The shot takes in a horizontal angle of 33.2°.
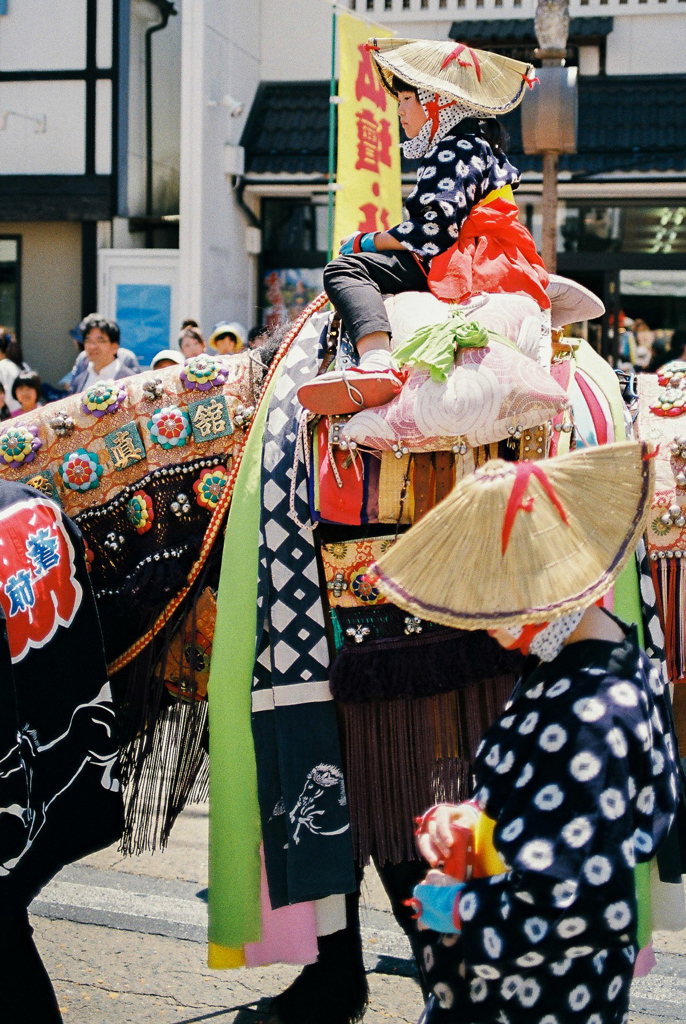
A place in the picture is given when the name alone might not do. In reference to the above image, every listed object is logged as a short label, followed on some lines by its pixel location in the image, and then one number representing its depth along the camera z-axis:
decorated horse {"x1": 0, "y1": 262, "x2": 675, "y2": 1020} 2.40
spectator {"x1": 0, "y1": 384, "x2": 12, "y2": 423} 6.41
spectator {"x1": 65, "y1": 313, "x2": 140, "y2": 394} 6.80
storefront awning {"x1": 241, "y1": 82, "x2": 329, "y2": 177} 10.91
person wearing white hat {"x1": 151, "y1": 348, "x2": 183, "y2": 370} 5.12
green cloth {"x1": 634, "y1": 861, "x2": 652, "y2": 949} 2.36
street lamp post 5.98
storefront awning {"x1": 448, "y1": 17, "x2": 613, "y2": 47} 10.52
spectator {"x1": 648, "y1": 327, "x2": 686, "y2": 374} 10.84
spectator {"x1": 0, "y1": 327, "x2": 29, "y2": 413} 7.86
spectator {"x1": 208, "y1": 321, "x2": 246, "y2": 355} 7.20
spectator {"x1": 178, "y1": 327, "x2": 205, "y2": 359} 7.51
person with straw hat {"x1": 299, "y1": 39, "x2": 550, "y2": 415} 2.52
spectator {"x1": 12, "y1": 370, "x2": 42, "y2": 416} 6.95
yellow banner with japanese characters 7.77
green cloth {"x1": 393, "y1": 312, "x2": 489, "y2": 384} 2.28
